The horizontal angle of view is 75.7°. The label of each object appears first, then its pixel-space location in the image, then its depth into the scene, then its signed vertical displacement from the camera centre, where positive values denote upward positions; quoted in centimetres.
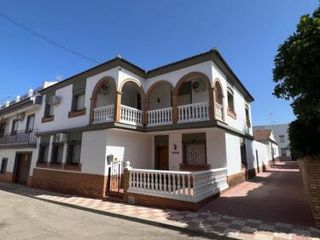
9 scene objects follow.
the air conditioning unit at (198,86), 1284 +458
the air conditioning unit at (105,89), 1304 +442
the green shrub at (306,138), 608 +71
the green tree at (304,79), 610 +250
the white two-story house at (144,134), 1005 +153
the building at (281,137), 4805 +569
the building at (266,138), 3253 +354
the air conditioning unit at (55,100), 1438 +403
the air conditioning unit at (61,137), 1273 +131
